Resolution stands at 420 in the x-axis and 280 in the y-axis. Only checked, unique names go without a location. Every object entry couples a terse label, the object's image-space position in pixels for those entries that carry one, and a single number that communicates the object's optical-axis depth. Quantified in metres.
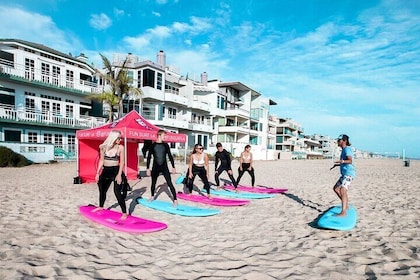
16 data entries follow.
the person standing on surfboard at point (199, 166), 8.08
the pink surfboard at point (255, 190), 10.10
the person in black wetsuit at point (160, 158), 7.02
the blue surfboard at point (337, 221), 4.99
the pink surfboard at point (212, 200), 7.73
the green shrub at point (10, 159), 16.75
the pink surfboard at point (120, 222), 4.94
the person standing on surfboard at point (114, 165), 5.30
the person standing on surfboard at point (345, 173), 5.66
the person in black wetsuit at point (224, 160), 9.82
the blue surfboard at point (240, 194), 9.09
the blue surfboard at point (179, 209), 6.47
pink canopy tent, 9.47
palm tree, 21.94
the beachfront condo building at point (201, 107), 28.02
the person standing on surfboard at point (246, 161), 9.86
